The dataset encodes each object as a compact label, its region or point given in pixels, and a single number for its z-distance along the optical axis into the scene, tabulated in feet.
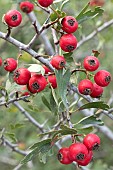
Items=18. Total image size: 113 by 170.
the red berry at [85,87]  1.51
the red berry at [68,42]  1.48
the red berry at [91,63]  1.51
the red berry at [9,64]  1.55
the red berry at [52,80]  1.57
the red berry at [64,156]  1.51
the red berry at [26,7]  1.78
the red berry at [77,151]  1.45
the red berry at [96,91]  1.55
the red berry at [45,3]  1.52
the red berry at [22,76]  1.50
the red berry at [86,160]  1.48
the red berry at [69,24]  1.47
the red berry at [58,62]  1.47
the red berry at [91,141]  1.48
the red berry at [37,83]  1.49
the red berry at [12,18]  1.51
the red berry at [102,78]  1.52
